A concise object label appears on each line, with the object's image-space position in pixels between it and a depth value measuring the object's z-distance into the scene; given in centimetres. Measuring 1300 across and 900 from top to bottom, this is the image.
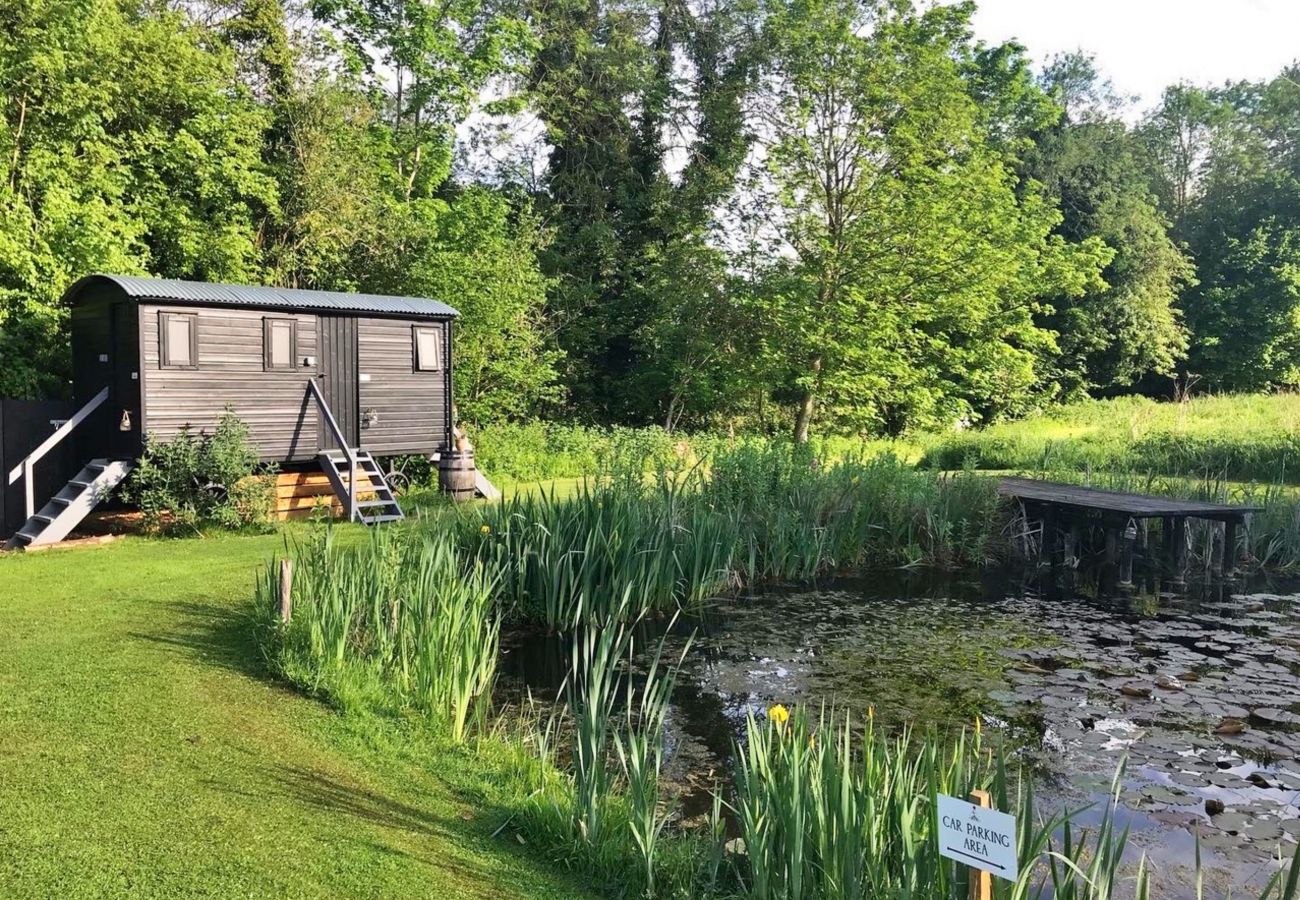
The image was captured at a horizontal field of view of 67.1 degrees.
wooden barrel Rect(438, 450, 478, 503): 1395
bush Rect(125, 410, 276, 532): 1132
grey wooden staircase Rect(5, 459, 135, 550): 1062
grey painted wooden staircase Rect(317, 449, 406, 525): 1229
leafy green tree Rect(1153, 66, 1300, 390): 3259
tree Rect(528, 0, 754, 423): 2495
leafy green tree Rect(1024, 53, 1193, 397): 3086
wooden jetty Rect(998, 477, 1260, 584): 1105
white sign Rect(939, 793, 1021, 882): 246
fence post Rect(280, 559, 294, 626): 616
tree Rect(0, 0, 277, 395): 1448
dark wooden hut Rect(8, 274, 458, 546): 1180
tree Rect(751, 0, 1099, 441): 2227
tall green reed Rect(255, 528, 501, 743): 549
